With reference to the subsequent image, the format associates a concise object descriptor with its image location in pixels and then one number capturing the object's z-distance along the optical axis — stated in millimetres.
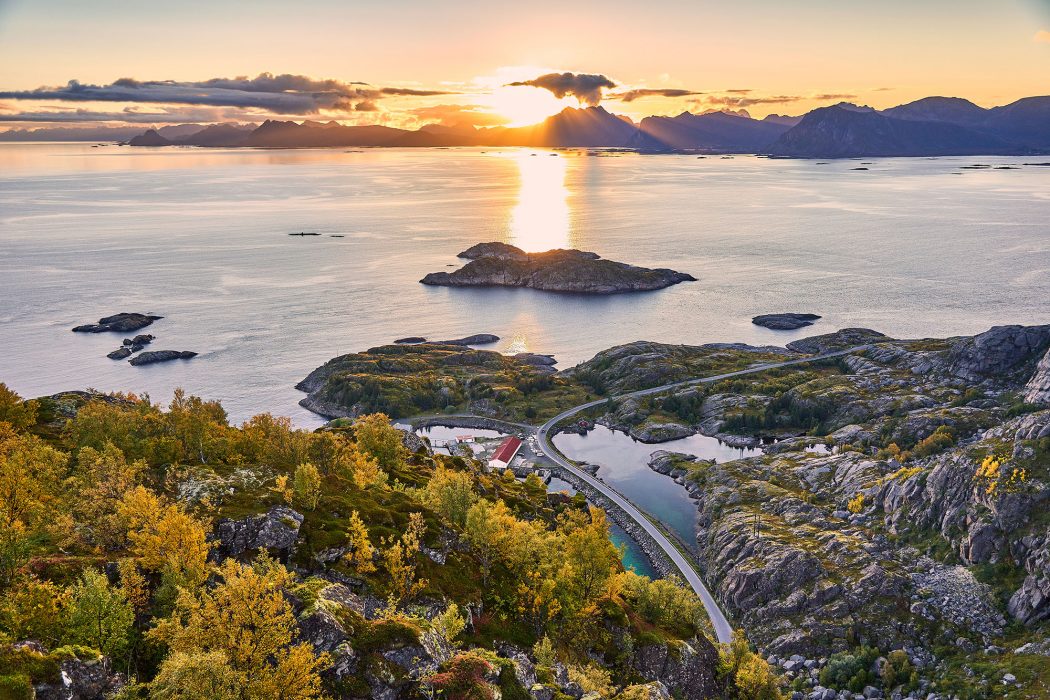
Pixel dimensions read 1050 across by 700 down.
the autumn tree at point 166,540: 38062
